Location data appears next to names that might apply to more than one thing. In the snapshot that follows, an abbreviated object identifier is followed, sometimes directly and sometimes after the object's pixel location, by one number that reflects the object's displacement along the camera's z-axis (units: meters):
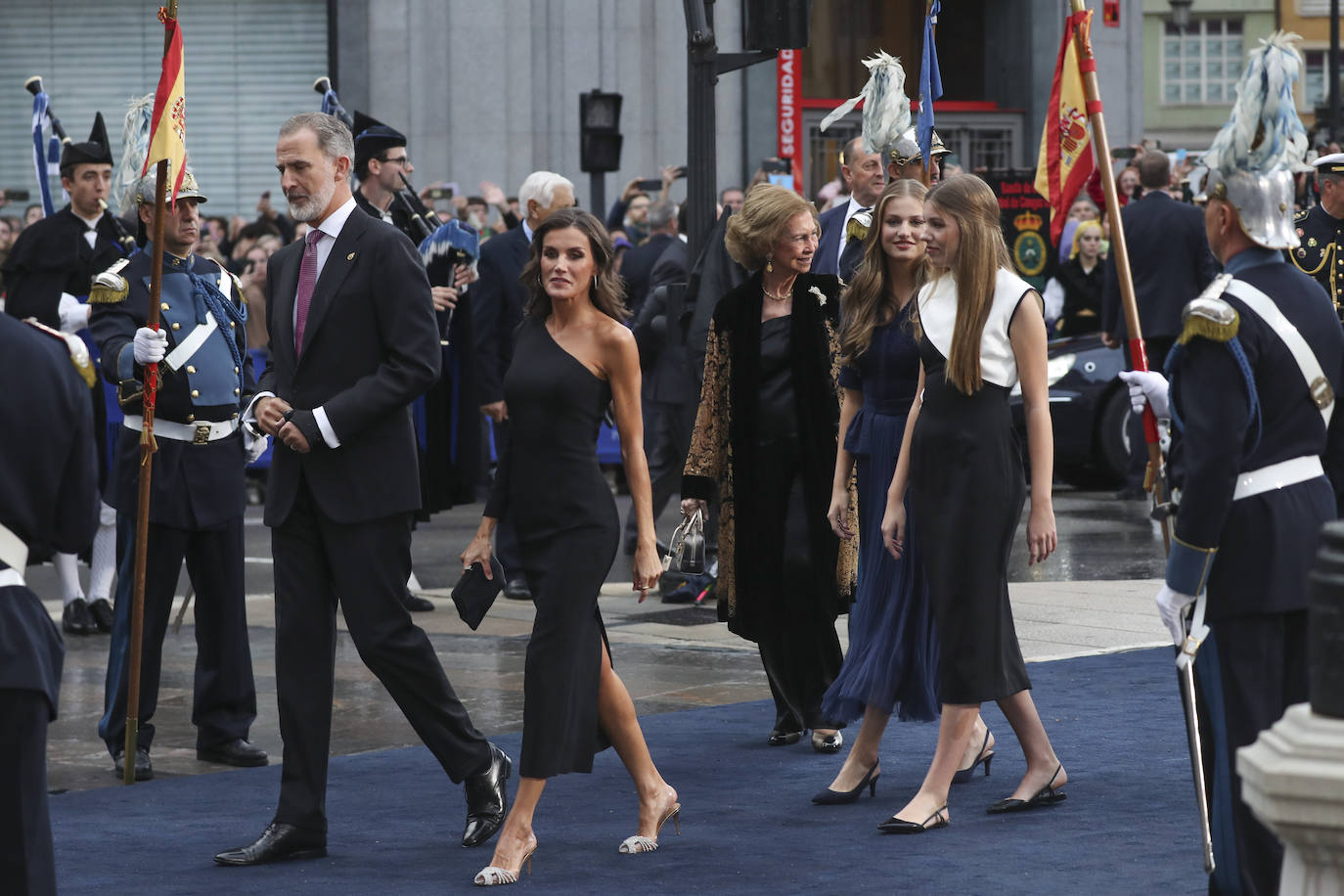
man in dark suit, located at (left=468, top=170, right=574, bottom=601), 23.50
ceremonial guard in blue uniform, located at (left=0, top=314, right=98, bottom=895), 8.56
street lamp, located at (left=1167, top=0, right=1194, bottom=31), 80.81
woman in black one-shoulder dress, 12.44
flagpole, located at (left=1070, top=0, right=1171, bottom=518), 12.18
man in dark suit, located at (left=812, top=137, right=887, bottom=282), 17.19
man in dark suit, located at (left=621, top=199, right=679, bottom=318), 27.23
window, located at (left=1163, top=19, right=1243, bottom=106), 117.69
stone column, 7.05
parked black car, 32.56
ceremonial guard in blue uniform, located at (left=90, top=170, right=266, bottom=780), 15.86
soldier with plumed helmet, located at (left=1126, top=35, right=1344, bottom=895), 10.23
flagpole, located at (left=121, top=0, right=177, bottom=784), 15.09
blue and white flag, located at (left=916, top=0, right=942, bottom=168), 17.05
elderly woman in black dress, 15.63
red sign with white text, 53.81
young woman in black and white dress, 13.01
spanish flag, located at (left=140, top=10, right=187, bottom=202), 15.30
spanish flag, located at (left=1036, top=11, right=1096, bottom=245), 13.83
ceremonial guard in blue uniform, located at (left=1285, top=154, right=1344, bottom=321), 18.42
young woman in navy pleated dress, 14.10
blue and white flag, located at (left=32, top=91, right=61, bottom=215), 23.30
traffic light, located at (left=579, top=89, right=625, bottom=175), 40.16
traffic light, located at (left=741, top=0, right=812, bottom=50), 21.89
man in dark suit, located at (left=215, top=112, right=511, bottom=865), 12.81
